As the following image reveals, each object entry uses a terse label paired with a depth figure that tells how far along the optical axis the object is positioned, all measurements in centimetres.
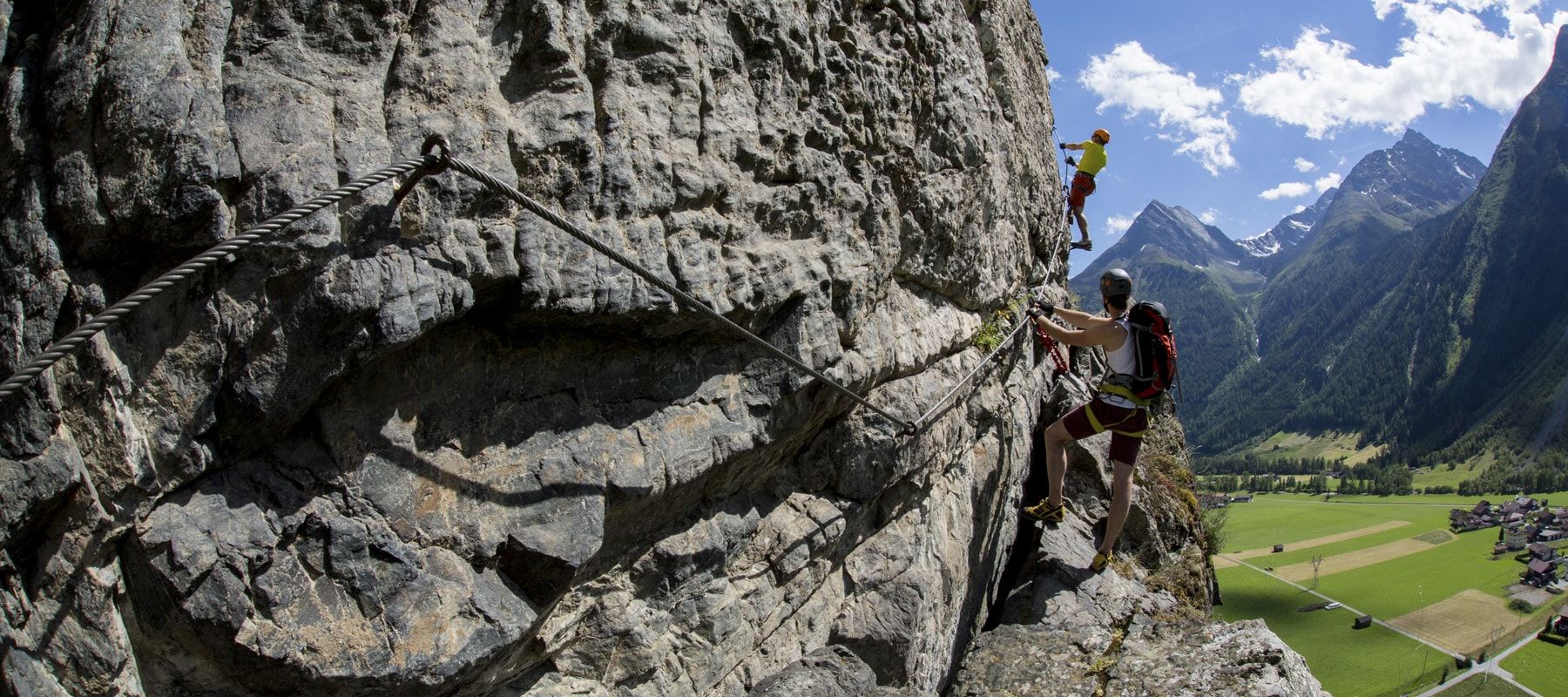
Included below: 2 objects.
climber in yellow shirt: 1490
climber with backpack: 898
